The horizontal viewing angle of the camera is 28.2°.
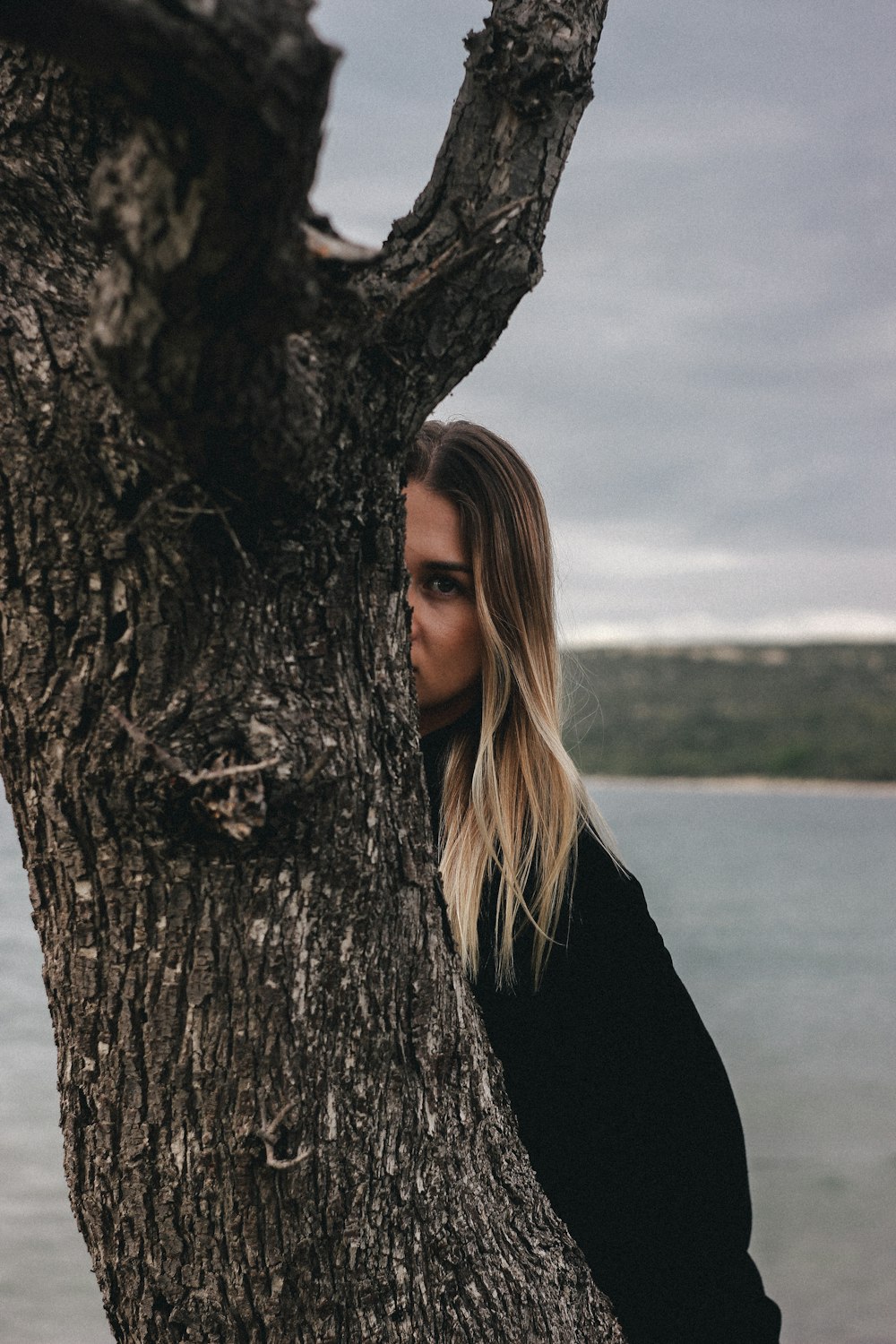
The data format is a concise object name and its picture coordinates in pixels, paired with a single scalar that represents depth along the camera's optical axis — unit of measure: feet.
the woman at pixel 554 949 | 3.75
